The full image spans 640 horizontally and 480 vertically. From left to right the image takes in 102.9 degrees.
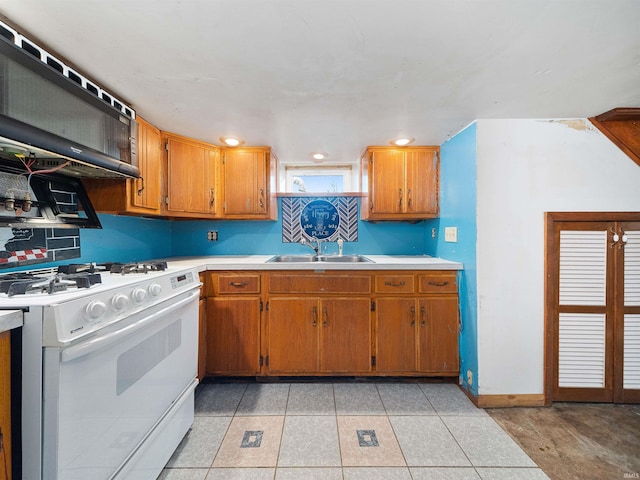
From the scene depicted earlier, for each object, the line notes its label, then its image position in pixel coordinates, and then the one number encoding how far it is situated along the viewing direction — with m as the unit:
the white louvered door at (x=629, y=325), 1.74
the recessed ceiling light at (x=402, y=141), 2.14
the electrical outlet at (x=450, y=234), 2.05
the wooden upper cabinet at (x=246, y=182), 2.34
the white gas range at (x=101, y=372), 0.74
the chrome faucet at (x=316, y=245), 2.65
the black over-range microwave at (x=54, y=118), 0.91
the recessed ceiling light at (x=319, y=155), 2.46
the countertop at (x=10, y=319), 0.69
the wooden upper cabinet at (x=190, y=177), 2.06
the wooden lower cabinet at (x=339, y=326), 1.99
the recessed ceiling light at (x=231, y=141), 2.15
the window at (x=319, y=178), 2.84
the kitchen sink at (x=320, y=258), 2.54
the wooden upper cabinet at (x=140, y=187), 1.68
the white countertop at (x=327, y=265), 1.98
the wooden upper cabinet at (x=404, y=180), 2.32
